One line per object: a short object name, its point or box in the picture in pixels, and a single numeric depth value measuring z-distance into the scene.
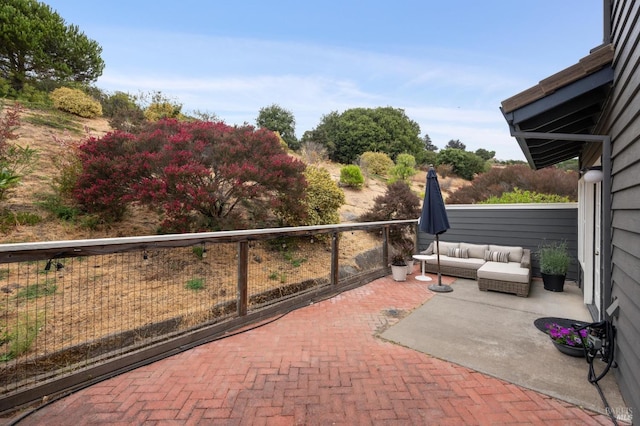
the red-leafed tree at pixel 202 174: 5.04
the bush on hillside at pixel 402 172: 15.98
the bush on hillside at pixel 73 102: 11.02
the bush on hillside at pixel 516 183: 9.96
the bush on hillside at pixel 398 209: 8.45
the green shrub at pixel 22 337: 2.87
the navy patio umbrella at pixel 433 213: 5.04
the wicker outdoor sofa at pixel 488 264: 4.64
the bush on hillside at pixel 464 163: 23.06
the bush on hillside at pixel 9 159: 4.63
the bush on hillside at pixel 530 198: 8.32
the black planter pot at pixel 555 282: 4.90
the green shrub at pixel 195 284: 4.76
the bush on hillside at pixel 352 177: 13.13
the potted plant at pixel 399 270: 5.54
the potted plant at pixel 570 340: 2.64
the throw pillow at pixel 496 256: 5.71
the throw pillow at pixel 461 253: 6.12
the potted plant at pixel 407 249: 6.36
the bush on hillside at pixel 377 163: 18.59
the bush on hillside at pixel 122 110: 10.73
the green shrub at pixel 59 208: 5.45
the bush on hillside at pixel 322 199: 7.29
